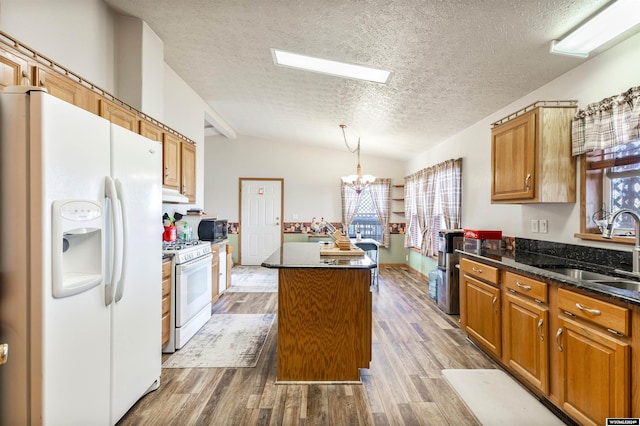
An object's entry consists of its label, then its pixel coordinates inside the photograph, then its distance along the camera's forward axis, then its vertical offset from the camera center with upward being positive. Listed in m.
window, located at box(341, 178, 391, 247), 6.89 +0.09
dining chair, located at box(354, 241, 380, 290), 4.98 -0.57
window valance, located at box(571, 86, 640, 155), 1.91 +0.62
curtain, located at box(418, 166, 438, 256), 5.17 +0.07
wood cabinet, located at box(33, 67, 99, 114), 1.59 +0.73
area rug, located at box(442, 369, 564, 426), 1.87 -1.26
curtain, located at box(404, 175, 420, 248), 6.18 +0.02
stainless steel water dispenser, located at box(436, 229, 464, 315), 3.71 -0.71
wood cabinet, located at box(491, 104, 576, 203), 2.38 +0.46
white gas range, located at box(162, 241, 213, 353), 2.77 -0.74
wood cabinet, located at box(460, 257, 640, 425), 1.41 -0.75
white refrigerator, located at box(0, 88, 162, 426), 1.23 -0.23
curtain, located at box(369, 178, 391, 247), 6.91 +0.38
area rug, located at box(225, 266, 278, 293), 4.99 -1.22
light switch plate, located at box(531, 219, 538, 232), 2.88 -0.10
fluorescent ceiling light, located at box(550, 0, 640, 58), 1.74 +1.16
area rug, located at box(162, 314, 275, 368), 2.58 -1.25
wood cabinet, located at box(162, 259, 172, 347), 2.62 -0.76
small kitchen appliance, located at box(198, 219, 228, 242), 4.23 -0.23
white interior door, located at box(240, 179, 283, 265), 7.02 -0.10
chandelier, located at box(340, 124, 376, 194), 4.58 +0.56
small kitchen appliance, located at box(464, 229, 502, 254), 3.12 -0.27
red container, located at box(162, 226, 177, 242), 3.43 -0.22
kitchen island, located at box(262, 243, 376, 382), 2.25 -0.82
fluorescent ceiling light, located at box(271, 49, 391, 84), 2.99 +1.49
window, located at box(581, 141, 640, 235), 2.08 +0.22
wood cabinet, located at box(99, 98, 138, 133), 2.13 +0.75
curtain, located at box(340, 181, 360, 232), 6.89 +0.23
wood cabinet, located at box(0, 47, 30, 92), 1.37 +0.68
